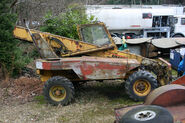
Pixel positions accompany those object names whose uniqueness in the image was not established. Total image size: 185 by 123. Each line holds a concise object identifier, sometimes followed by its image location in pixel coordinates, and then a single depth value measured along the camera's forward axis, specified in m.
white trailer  21.59
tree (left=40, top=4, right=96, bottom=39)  11.15
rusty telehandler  6.11
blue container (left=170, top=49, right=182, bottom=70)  10.44
